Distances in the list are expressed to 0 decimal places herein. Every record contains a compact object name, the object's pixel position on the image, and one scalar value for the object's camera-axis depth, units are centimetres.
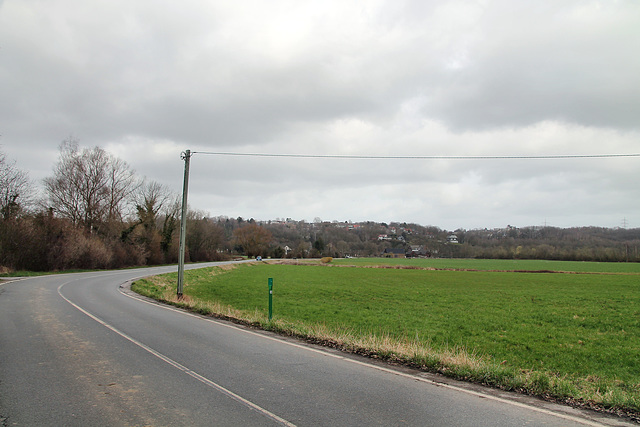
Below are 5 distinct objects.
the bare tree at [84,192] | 4719
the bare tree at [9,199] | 3569
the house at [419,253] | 18600
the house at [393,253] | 18541
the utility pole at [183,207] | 1883
